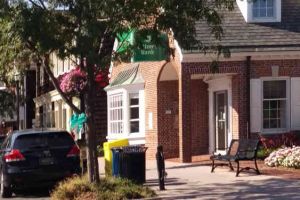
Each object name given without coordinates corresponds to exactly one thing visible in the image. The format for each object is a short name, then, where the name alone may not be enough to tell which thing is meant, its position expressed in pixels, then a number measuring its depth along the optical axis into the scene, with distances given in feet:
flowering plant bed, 60.75
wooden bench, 56.03
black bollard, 49.01
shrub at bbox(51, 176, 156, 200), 45.52
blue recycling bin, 51.11
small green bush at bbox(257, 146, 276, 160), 69.46
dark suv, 52.90
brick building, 73.10
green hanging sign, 44.78
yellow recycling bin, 55.22
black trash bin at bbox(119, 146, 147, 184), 50.88
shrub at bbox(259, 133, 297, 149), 72.69
